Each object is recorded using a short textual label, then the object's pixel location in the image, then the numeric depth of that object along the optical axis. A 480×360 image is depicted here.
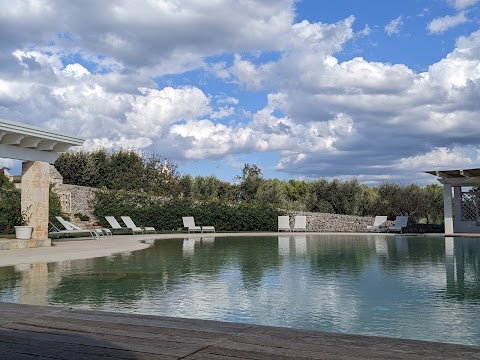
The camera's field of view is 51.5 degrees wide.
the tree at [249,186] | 35.94
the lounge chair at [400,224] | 22.17
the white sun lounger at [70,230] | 16.95
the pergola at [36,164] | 14.16
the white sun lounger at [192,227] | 23.31
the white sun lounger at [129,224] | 21.79
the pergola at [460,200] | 20.12
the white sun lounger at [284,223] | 23.95
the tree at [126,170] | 30.48
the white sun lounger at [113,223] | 21.33
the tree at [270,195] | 32.66
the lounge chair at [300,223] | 24.02
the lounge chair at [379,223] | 23.52
